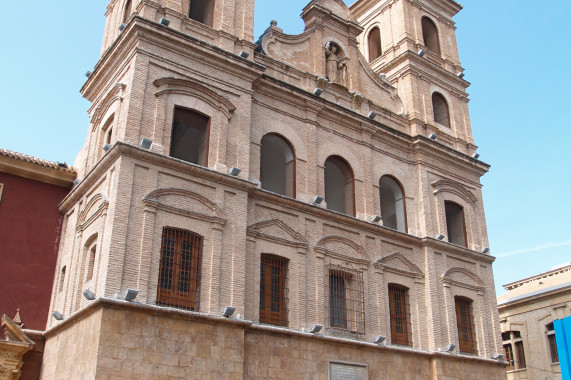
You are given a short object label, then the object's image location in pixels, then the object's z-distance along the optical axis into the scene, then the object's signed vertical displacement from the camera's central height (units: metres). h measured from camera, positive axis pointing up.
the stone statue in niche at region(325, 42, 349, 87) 20.42 +11.95
